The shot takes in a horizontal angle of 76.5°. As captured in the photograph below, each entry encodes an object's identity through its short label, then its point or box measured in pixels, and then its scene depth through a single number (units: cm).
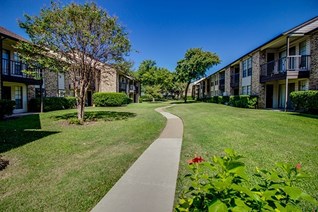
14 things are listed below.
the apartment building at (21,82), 1731
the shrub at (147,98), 5809
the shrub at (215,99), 3716
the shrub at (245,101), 2174
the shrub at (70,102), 2557
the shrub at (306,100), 1309
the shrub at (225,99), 3179
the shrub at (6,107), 1440
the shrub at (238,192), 127
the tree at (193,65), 3962
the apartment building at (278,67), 1571
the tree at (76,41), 1173
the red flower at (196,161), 182
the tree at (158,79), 6173
